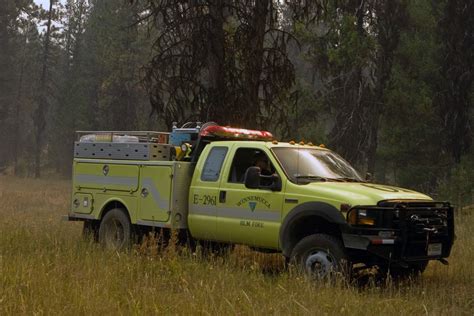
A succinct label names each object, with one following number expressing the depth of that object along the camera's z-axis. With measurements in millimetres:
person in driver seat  15493
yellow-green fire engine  13364
